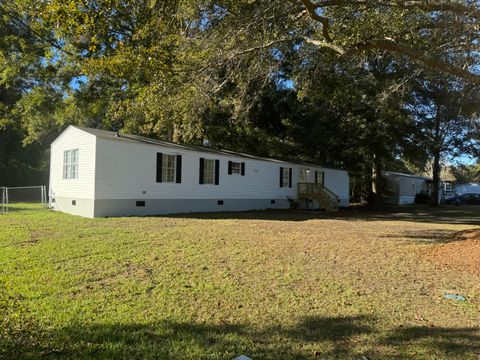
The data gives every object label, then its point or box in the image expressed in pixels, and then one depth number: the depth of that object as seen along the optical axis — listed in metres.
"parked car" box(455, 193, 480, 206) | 44.44
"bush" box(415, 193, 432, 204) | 43.25
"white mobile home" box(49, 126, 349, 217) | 16.53
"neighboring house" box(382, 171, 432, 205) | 42.03
